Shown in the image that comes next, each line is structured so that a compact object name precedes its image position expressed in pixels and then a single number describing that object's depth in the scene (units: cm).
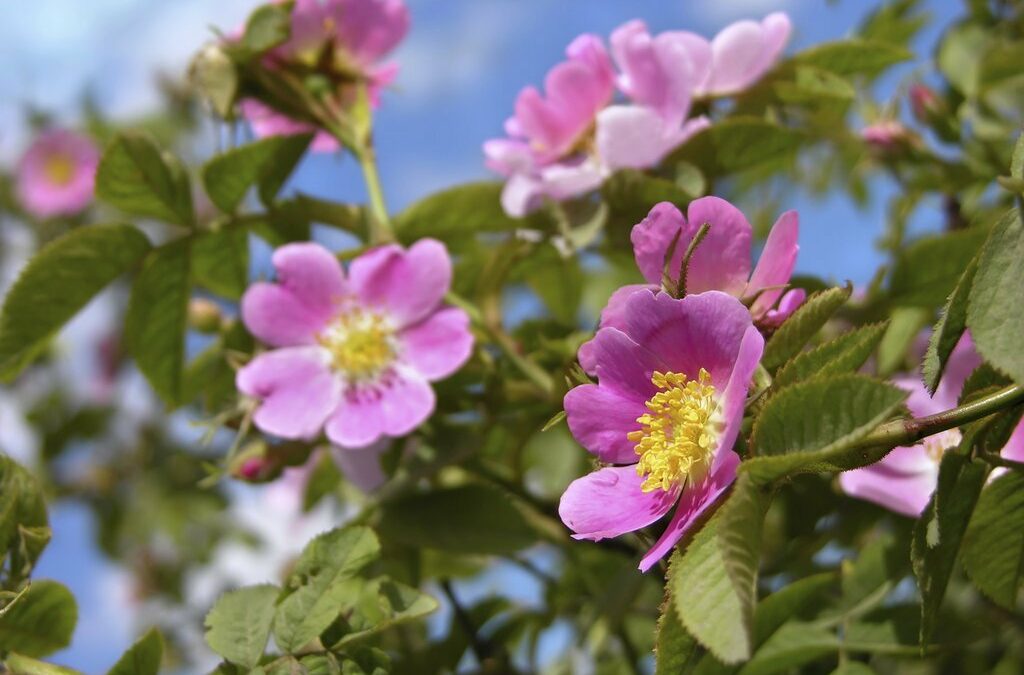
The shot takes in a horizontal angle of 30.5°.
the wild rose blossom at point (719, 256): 27
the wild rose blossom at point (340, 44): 37
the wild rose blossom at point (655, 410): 26
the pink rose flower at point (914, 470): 31
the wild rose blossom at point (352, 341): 34
